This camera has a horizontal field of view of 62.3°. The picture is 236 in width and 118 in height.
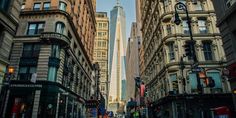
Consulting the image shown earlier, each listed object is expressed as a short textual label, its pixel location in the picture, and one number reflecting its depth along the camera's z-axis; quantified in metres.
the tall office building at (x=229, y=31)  14.53
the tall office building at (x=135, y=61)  112.18
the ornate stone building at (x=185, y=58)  29.77
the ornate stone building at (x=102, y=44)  117.50
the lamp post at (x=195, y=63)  13.51
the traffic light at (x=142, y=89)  41.03
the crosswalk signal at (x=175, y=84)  31.21
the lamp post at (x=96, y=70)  81.76
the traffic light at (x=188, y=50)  14.15
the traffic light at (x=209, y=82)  13.51
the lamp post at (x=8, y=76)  14.56
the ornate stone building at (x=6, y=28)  14.52
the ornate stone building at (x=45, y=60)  27.28
